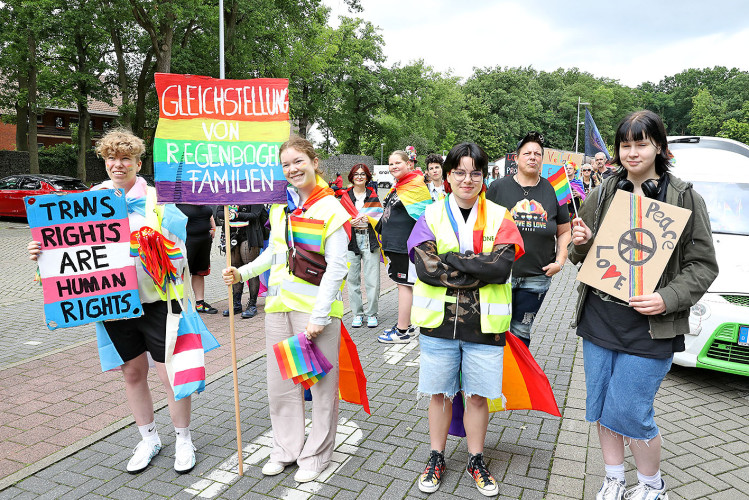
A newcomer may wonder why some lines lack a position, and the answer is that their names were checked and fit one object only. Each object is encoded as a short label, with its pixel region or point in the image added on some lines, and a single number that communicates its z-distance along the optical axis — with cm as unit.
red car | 1913
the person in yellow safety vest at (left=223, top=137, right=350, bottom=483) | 338
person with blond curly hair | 353
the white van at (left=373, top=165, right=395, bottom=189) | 4862
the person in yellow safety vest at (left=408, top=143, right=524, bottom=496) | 311
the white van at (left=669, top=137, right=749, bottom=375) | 475
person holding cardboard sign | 276
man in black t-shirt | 421
